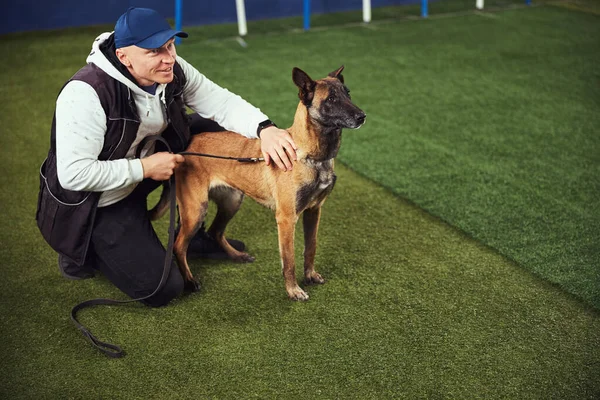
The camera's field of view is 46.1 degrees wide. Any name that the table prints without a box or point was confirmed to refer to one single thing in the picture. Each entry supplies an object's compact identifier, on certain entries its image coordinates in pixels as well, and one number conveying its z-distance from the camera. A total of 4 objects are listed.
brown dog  2.70
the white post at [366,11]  7.84
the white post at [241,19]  7.21
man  2.67
